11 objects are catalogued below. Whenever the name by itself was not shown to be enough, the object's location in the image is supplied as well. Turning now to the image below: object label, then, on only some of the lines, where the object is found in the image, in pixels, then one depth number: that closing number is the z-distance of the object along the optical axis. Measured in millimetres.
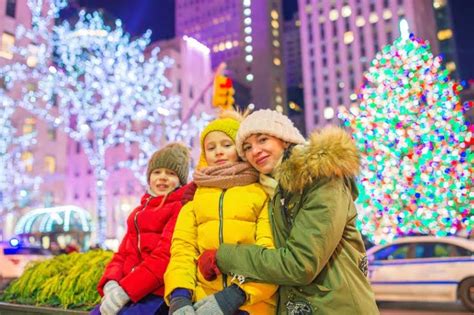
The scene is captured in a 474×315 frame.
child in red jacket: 3293
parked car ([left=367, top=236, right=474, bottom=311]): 9695
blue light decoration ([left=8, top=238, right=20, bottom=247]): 16183
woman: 2393
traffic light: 10016
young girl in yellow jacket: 2609
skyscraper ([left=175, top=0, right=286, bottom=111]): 97438
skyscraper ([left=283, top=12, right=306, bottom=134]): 109250
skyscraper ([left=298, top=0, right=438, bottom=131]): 78375
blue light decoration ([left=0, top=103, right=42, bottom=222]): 23170
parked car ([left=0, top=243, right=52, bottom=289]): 12491
